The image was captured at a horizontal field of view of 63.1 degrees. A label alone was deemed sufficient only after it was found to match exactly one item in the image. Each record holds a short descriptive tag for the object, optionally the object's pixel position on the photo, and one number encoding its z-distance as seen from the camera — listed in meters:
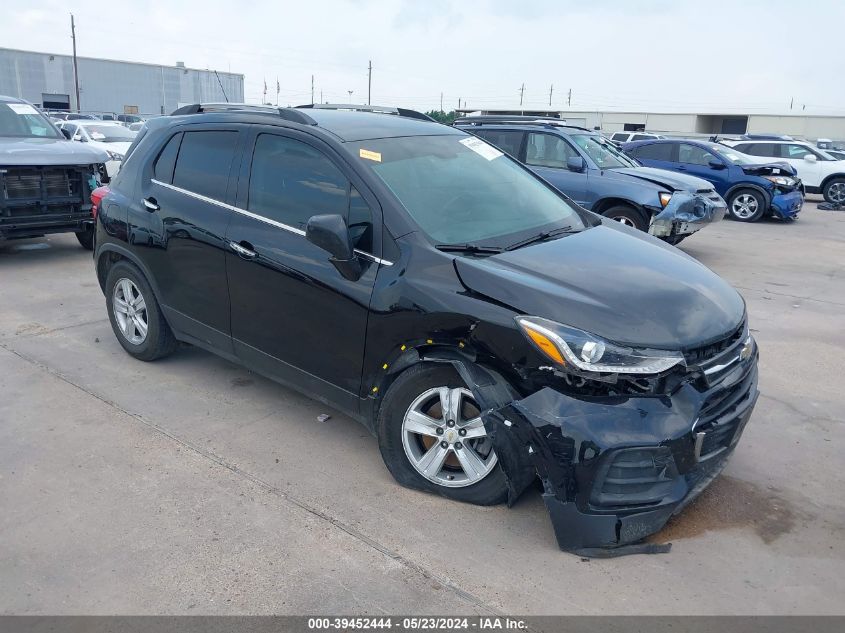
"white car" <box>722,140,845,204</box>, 17.67
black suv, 2.91
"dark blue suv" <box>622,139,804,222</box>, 14.09
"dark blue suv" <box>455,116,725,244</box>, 9.13
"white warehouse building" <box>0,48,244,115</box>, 70.12
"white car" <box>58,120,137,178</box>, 15.84
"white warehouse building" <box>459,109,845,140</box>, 56.19
